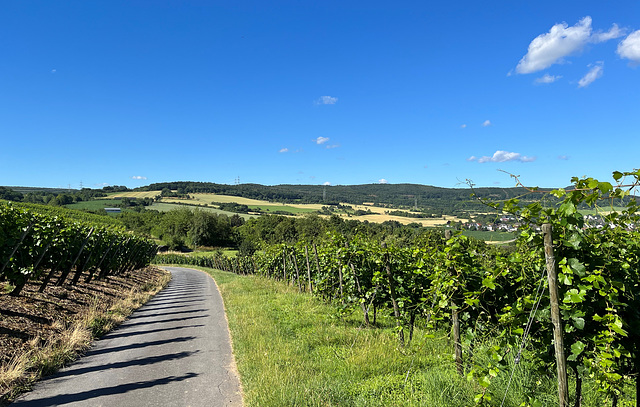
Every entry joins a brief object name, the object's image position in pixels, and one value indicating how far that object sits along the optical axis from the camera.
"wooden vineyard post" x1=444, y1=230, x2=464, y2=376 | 3.90
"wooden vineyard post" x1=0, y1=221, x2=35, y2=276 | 8.03
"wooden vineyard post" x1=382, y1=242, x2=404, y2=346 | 5.93
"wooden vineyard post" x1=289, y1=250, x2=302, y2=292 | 14.49
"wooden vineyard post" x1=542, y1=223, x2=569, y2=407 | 2.28
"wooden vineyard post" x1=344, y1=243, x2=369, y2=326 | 6.77
